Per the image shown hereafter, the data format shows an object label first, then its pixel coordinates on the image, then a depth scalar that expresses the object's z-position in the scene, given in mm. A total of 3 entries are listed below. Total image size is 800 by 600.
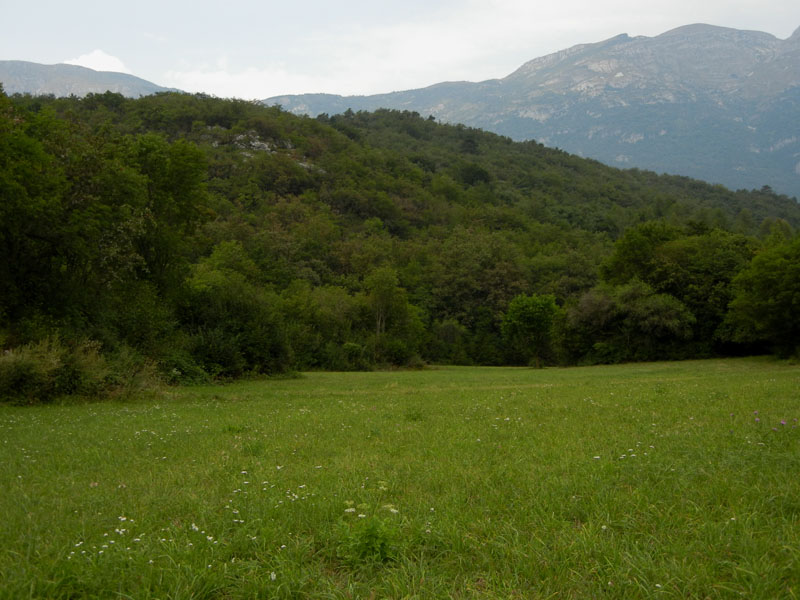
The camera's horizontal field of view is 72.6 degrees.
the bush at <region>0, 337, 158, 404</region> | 19016
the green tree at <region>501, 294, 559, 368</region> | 68625
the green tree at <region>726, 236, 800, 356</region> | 37844
